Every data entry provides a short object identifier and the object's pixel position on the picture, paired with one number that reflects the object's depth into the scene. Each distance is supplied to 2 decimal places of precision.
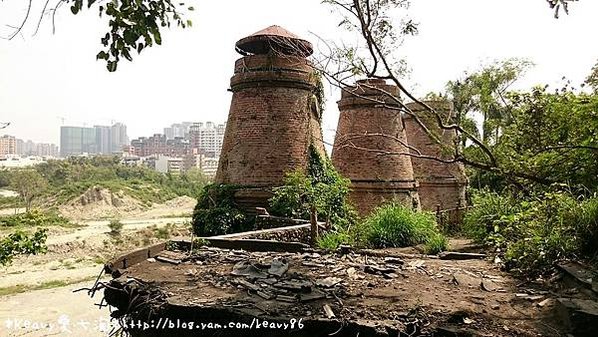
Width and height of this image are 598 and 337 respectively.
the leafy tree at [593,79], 9.36
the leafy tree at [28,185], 43.81
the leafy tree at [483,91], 21.96
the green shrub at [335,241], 8.20
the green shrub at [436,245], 7.77
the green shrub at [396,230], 9.03
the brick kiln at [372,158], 13.70
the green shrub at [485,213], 9.80
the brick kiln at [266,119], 12.73
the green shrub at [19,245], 6.54
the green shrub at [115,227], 28.98
